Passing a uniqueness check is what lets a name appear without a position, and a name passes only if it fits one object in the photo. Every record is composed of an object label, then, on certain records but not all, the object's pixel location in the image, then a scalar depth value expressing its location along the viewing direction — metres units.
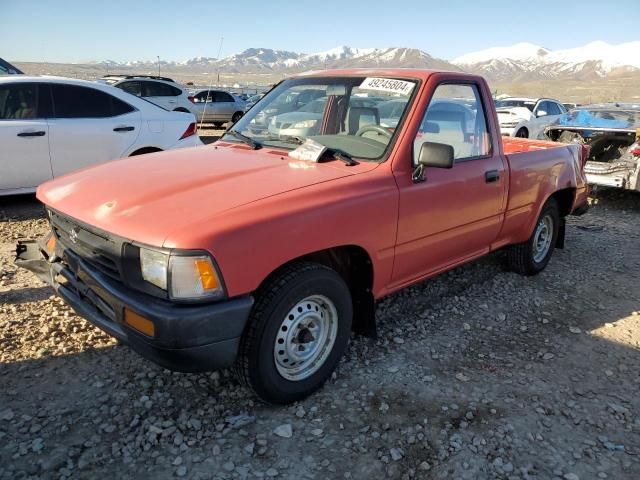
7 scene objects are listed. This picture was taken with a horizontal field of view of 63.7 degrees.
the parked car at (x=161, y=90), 14.52
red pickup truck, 2.40
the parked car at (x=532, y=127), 15.10
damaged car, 7.80
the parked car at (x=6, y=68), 9.52
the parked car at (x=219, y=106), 18.06
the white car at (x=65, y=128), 5.89
